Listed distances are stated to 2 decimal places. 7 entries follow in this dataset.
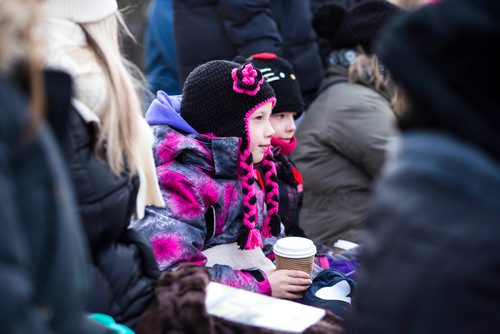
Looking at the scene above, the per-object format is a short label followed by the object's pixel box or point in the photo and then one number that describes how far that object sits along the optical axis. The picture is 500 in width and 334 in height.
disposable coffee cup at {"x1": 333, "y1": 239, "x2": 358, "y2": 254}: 5.59
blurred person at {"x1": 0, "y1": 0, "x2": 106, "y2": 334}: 3.47
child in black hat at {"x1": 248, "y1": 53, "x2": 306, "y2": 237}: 5.47
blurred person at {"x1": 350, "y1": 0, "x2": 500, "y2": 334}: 3.67
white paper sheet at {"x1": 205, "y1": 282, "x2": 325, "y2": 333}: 4.53
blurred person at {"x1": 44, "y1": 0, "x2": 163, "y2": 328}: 4.50
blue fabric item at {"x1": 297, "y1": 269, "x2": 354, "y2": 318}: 4.99
